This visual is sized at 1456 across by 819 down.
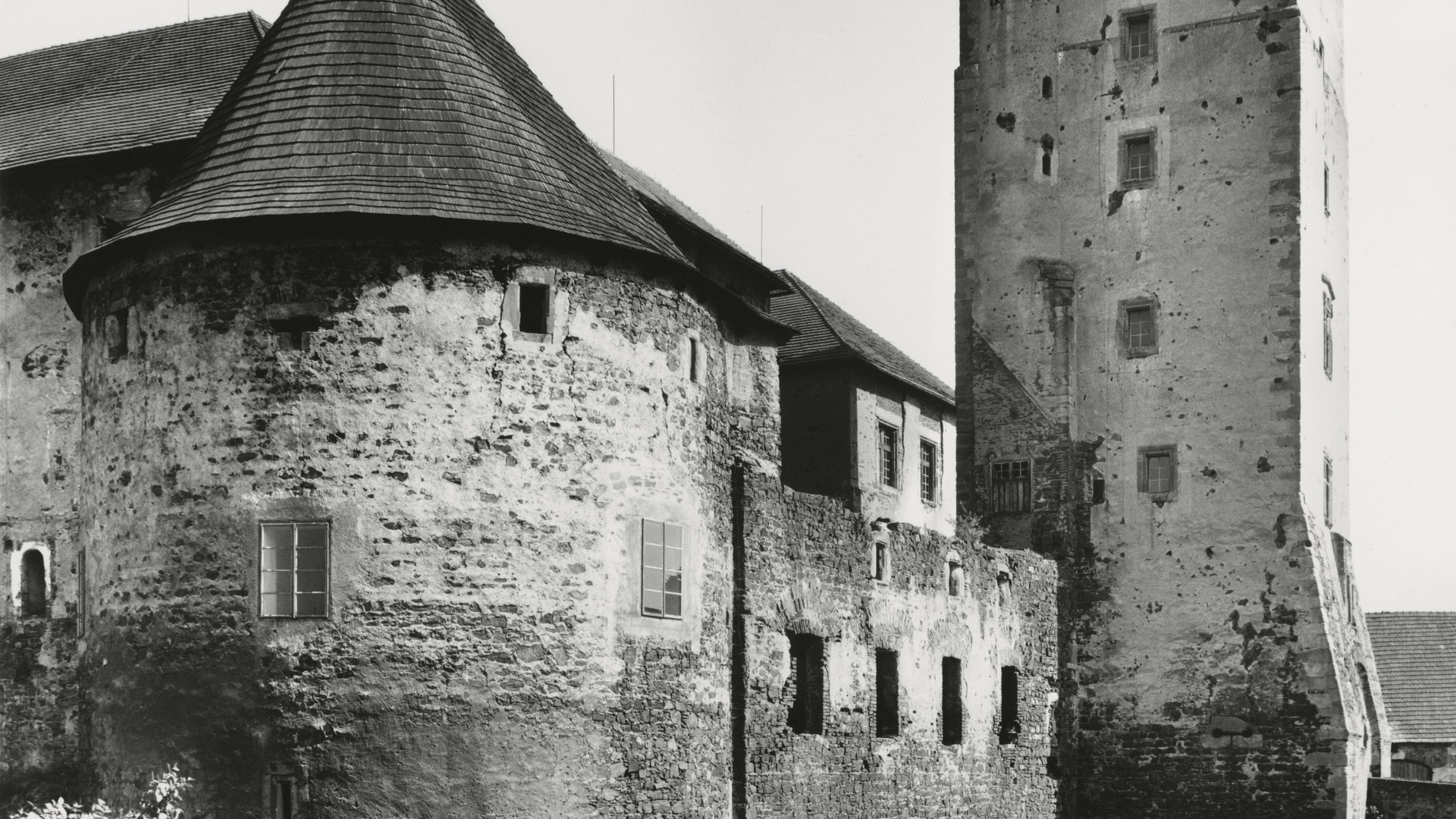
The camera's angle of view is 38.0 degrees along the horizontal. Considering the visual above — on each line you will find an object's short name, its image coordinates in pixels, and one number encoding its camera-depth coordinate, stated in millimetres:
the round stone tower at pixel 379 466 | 20797
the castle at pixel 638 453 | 21094
